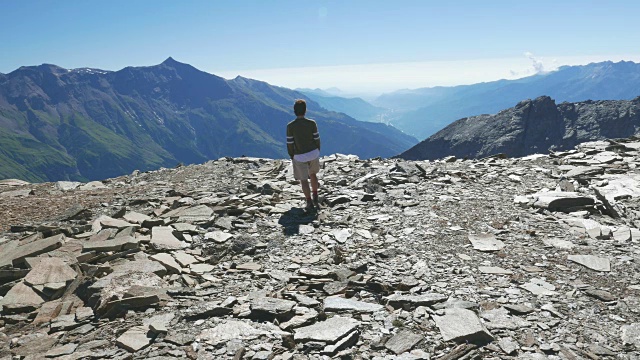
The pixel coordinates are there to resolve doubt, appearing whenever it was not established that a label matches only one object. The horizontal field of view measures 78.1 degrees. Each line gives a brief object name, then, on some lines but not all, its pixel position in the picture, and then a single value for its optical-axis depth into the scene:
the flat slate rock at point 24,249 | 9.08
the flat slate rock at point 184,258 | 9.00
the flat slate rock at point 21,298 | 7.29
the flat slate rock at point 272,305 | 6.69
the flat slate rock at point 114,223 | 10.96
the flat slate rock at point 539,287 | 7.37
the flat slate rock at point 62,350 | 5.74
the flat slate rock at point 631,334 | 5.81
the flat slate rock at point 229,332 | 6.02
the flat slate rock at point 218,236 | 10.57
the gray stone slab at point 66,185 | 20.14
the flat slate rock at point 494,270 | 8.30
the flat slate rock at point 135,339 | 5.77
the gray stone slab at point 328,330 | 5.95
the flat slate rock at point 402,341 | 5.73
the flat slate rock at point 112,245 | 9.32
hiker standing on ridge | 12.61
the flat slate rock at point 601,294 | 7.11
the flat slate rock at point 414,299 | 7.00
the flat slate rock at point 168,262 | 8.56
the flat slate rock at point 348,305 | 6.88
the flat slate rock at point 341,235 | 10.60
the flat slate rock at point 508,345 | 5.61
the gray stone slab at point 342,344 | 5.65
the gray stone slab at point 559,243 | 9.64
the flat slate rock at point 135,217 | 11.58
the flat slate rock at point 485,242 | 9.67
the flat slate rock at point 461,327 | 5.88
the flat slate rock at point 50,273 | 8.07
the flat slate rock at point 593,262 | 8.38
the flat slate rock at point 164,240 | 9.85
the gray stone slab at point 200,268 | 8.65
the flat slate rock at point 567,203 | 12.62
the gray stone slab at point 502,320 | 6.22
